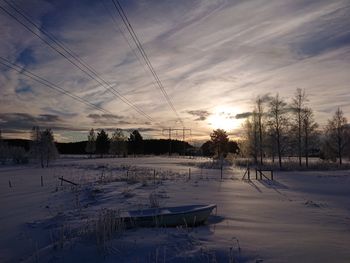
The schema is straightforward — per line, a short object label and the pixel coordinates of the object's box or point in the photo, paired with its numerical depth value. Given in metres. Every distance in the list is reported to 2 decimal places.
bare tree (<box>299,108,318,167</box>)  52.38
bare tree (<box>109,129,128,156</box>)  123.00
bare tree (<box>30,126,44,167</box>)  78.77
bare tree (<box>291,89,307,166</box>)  50.76
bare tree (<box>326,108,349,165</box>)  61.25
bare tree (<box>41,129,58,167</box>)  76.86
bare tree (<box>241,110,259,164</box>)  60.17
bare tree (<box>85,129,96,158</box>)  130.46
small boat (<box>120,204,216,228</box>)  10.65
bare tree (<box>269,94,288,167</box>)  52.16
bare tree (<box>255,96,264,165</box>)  59.03
